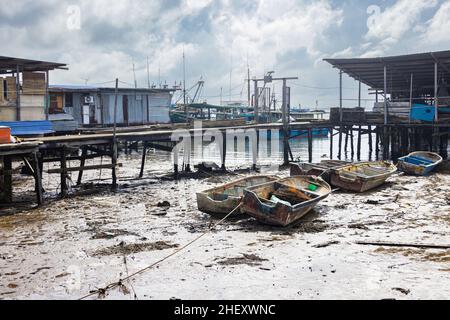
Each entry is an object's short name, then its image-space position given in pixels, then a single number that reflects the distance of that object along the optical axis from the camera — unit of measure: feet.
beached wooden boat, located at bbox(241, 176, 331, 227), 37.73
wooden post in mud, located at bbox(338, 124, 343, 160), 97.52
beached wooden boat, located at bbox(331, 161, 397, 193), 53.84
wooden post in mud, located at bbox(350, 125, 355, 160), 93.19
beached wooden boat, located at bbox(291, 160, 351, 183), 56.90
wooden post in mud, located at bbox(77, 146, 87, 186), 59.41
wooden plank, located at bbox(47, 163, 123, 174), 47.95
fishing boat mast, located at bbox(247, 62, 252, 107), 166.09
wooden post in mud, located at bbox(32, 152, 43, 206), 44.52
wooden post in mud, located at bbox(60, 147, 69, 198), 50.14
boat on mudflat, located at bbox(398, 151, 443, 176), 64.75
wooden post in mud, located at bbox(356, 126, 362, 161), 91.91
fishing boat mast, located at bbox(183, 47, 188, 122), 145.07
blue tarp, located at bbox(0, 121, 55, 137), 62.03
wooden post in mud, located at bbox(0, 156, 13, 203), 45.50
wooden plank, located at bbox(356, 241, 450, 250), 31.83
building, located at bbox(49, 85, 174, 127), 101.57
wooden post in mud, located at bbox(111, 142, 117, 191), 55.16
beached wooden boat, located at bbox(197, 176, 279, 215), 41.63
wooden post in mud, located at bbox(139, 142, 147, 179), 67.39
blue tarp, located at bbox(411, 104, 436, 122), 77.10
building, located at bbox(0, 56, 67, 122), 65.36
